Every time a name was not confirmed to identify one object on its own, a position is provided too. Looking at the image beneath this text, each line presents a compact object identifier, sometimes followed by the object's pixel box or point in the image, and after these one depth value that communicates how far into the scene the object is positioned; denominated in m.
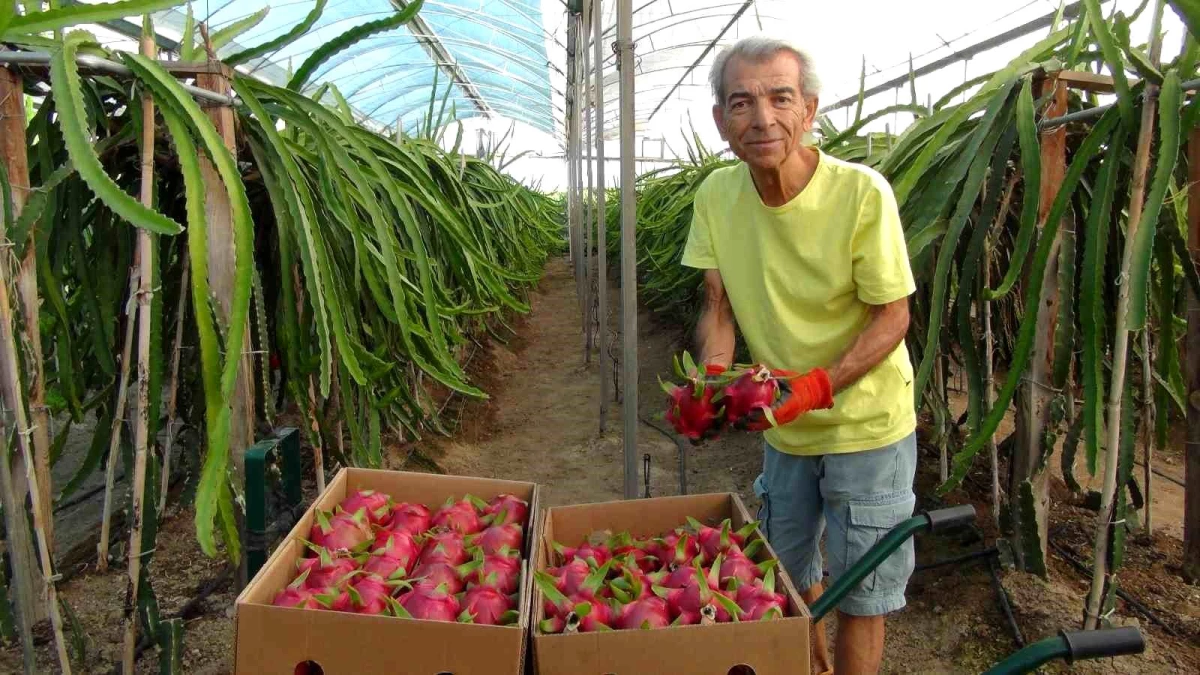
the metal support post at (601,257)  3.33
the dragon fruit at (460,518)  1.10
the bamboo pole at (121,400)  1.25
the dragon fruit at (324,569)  0.91
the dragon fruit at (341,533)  1.01
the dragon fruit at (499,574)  0.93
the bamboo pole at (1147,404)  1.63
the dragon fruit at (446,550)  0.98
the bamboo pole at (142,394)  1.15
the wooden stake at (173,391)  1.40
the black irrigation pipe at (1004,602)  1.70
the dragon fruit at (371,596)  0.86
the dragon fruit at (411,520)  1.09
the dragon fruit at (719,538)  1.01
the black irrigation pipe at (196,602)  1.59
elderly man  1.25
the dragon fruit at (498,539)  1.04
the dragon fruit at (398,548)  0.99
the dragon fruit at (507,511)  1.12
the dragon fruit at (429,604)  0.85
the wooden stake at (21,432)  1.09
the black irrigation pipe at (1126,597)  1.71
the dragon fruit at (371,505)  1.10
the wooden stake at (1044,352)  1.57
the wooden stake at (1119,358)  1.28
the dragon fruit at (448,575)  0.92
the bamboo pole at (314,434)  1.62
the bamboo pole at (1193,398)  1.45
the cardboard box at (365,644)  0.80
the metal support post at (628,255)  2.06
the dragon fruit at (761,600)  0.86
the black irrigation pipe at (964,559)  1.94
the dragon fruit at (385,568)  0.94
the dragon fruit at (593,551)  1.03
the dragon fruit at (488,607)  0.87
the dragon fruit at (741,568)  0.94
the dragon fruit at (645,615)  0.85
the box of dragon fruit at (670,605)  0.81
